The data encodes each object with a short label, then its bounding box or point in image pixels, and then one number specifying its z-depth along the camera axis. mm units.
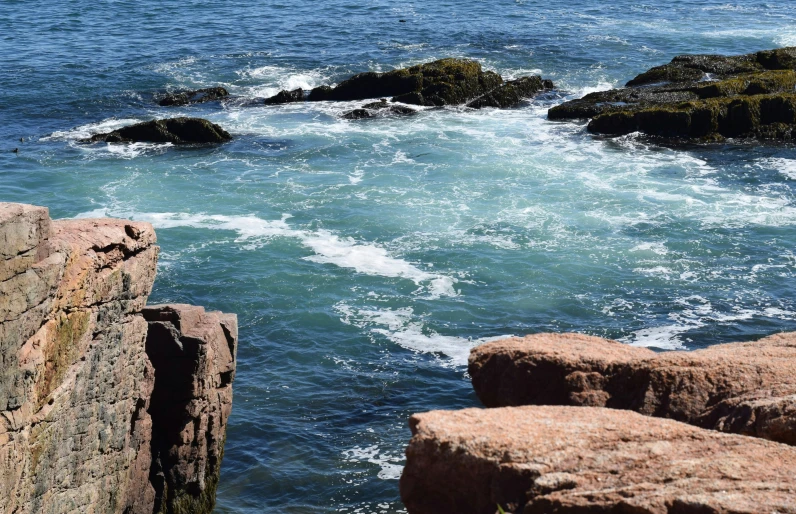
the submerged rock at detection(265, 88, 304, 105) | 51344
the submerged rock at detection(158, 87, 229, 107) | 50219
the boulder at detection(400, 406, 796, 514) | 9755
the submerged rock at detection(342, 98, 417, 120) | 48625
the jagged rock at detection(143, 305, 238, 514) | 18188
